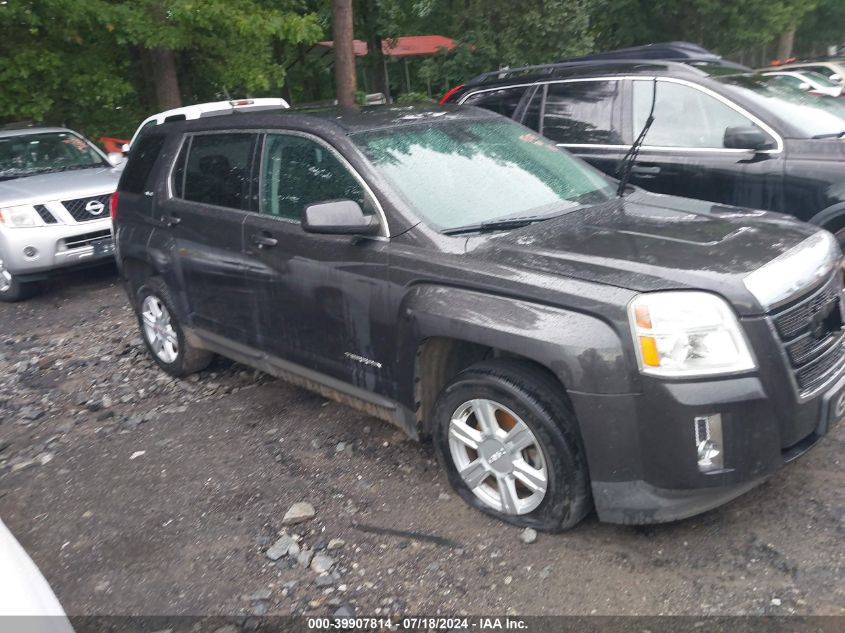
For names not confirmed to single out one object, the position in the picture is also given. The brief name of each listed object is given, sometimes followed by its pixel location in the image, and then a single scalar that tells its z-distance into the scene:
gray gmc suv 2.97
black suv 5.34
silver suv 8.14
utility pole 11.52
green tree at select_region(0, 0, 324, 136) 11.02
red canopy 19.44
